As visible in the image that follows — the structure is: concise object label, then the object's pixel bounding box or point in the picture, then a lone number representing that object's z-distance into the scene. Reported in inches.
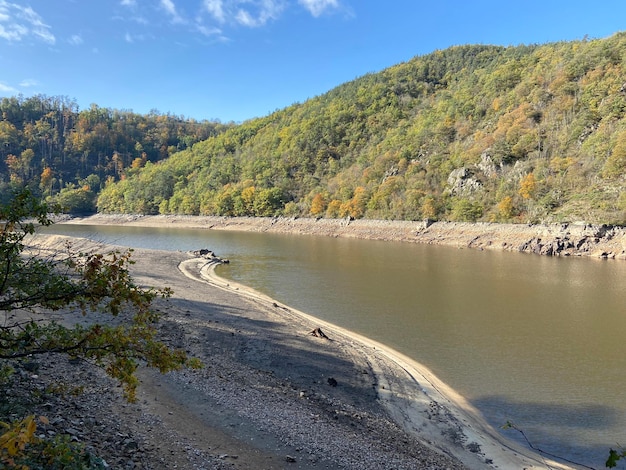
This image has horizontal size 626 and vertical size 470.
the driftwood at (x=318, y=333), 717.9
